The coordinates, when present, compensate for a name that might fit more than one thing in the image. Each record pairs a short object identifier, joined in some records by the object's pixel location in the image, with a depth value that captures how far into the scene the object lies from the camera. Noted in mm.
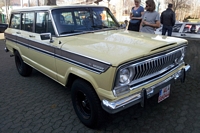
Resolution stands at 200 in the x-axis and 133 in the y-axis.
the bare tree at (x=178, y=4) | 17516
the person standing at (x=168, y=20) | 7289
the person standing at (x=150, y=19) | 4879
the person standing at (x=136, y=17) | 5266
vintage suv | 2350
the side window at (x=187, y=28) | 8016
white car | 7742
